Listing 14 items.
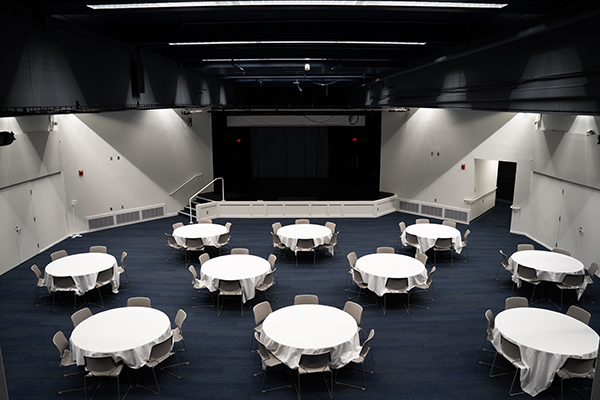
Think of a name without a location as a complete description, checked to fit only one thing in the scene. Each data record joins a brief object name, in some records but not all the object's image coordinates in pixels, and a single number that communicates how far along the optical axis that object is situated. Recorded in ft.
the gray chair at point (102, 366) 18.56
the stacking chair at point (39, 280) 28.55
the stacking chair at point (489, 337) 21.75
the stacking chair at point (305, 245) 34.96
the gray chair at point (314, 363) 18.70
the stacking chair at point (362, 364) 19.81
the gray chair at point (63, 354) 19.74
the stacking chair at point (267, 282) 27.76
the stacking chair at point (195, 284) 27.97
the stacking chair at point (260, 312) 22.71
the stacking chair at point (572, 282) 27.61
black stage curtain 77.87
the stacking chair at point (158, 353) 19.58
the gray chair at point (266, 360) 19.51
